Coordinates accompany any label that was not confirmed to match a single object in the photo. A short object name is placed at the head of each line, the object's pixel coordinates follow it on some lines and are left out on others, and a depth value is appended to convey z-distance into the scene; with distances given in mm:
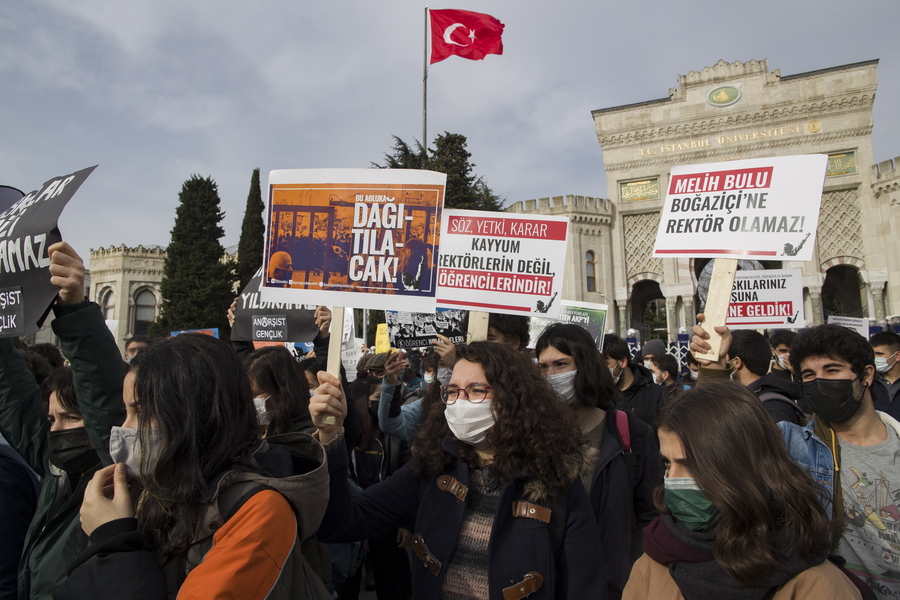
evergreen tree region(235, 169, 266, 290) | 38250
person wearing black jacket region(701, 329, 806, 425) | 3051
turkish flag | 16562
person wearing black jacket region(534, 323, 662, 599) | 2631
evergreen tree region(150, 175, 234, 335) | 35469
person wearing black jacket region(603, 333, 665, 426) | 4828
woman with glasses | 2223
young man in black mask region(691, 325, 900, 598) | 2377
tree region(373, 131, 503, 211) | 25969
